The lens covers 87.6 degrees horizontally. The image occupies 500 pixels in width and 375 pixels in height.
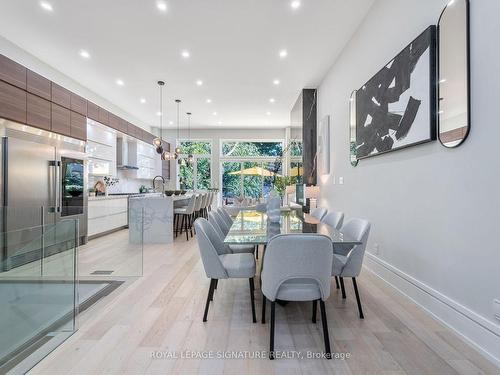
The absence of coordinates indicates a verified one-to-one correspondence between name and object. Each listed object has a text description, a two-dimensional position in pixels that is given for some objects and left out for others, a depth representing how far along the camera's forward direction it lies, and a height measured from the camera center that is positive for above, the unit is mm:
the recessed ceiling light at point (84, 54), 4328 +2254
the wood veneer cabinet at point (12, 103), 3521 +1181
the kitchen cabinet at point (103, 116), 5948 +1644
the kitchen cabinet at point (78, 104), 5000 +1637
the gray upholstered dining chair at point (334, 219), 2830 -359
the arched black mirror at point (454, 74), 1891 +879
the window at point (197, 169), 10523 +743
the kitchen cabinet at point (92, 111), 5531 +1646
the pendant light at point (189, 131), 8148 +2218
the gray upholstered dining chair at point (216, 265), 2084 -666
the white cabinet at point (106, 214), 5168 -588
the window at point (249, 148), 10555 +1599
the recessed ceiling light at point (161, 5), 3201 +2270
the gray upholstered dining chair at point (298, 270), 1608 -525
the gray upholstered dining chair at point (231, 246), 2939 -672
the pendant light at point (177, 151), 6883 +986
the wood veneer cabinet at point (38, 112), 3949 +1179
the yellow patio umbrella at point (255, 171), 9253 +588
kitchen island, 5102 -575
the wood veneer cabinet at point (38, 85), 3957 +1604
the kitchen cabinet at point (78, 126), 4959 +1196
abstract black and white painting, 2271 +915
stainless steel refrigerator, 2652 -22
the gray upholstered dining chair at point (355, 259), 2156 -605
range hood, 7285 +960
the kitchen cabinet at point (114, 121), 6370 +1645
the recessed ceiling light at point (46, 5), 3209 +2258
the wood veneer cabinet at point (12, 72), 3516 +1603
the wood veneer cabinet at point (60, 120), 4449 +1185
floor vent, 3404 -1125
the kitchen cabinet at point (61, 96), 4480 +1620
